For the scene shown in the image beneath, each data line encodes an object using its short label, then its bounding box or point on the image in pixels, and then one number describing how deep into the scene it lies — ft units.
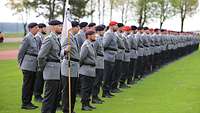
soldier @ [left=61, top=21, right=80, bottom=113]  35.01
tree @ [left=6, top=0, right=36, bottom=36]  274.24
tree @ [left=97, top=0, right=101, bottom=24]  238.33
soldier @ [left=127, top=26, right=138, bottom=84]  58.03
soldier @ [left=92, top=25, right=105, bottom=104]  43.70
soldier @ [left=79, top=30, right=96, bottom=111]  39.75
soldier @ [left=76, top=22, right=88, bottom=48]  42.57
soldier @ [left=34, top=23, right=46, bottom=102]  42.49
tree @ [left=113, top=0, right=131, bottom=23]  252.56
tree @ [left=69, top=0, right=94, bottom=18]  183.01
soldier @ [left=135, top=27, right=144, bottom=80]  62.44
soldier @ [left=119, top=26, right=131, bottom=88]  54.44
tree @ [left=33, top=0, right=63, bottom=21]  184.85
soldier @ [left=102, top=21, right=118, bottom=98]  47.88
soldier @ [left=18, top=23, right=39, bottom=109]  40.78
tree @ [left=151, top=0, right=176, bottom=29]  234.79
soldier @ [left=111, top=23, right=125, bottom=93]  50.80
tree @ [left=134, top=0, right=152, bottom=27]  228.02
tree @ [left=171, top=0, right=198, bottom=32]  246.06
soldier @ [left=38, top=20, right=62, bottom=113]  33.50
